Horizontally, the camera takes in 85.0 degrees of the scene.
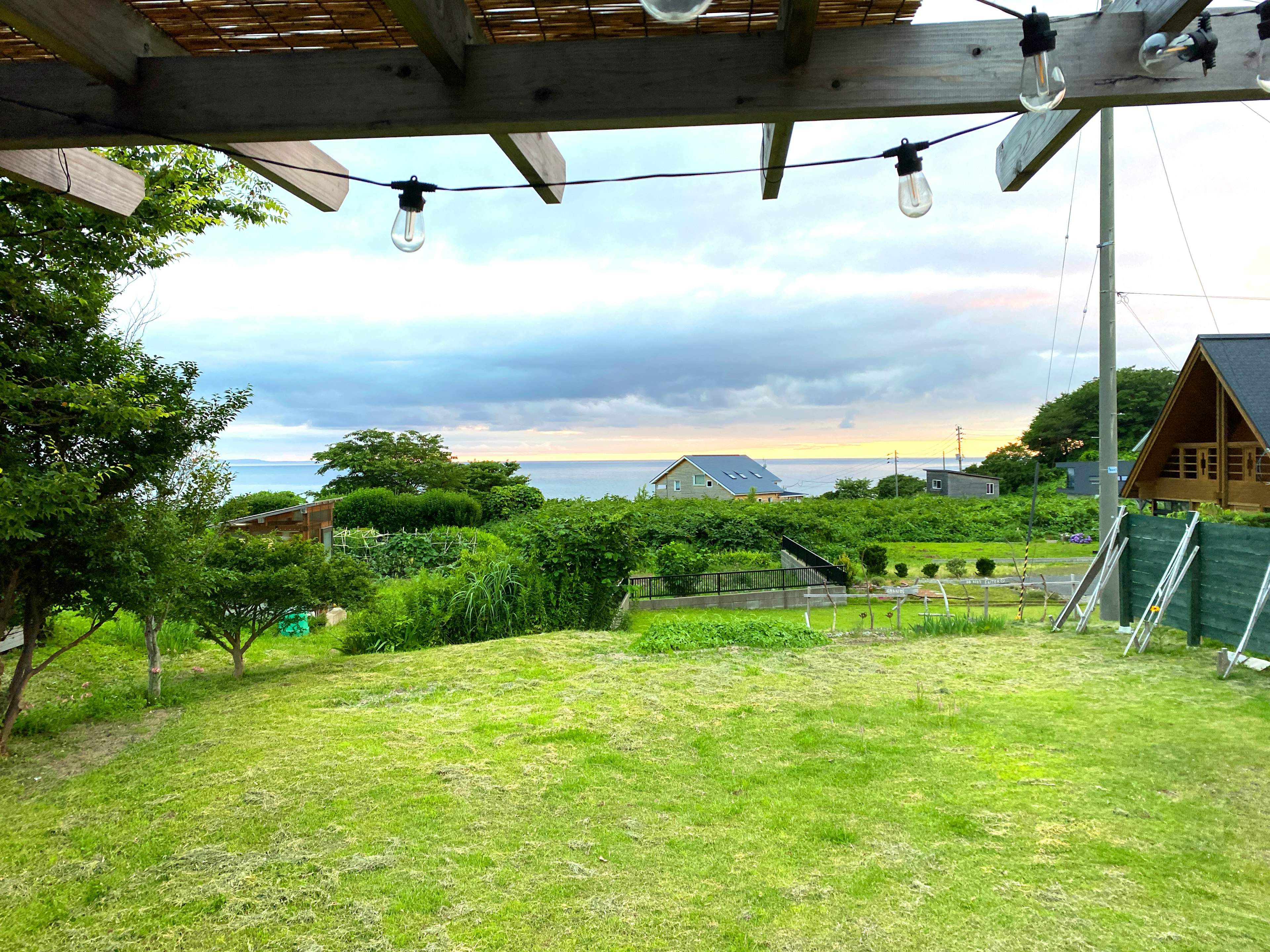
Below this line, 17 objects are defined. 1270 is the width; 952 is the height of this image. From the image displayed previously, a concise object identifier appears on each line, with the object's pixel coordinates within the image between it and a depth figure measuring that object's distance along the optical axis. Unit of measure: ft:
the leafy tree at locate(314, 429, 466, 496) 99.91
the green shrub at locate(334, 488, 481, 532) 68.13
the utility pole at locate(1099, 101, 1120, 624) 26.43
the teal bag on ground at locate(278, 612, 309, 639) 27.99
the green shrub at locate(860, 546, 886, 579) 51.70
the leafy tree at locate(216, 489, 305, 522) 59.11
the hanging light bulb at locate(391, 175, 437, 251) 8.02
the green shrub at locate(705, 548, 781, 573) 46.52
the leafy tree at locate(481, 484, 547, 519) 83.82
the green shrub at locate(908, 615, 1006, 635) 24.90
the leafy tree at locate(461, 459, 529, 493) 103.71
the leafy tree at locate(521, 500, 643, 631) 26.73
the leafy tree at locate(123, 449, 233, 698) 15.23
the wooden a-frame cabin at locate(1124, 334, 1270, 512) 35.27
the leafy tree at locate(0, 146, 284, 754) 12.92
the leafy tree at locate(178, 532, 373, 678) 18.86
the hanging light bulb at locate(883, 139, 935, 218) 7.39
